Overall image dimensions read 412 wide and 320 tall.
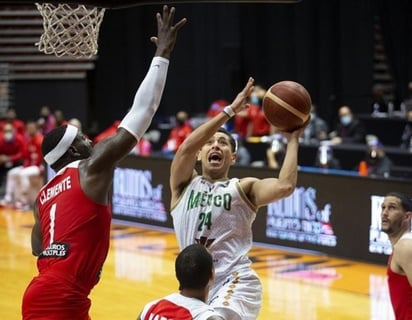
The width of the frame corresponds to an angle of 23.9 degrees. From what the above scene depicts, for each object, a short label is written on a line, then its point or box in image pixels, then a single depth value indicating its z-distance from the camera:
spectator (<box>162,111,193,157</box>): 18.72
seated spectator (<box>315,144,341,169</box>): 15.24
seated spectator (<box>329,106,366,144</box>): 17.73
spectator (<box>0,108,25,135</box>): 19.69
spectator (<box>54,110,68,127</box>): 19.62
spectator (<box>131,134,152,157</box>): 18.53
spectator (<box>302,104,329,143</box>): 18.67
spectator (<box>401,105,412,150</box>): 16.83
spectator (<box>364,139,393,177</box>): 14.59
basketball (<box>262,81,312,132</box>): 5.75
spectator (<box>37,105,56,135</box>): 21.16
